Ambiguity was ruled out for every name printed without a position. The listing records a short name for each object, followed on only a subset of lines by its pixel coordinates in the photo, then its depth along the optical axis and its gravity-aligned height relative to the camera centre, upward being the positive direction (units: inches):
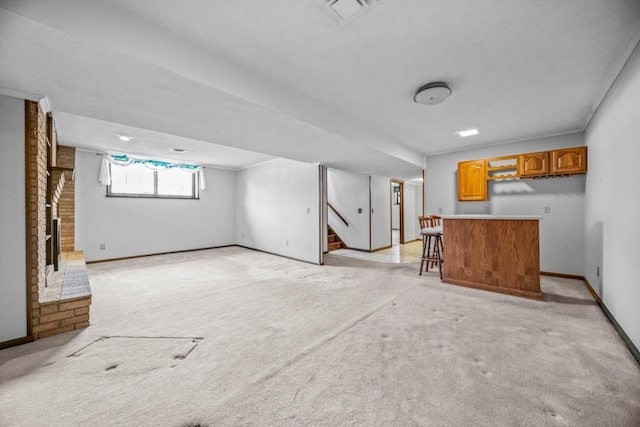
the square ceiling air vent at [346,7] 61.0 +50.9
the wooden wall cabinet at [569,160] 146.7 +29.9
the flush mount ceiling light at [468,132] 159.0 +51.0
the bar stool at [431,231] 161.3 -12.8
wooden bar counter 126.0 -23.0
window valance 215.6 +46.5
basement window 232.2 +31.3
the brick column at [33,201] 87.3 +4.7
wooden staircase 284.4 -34.3
